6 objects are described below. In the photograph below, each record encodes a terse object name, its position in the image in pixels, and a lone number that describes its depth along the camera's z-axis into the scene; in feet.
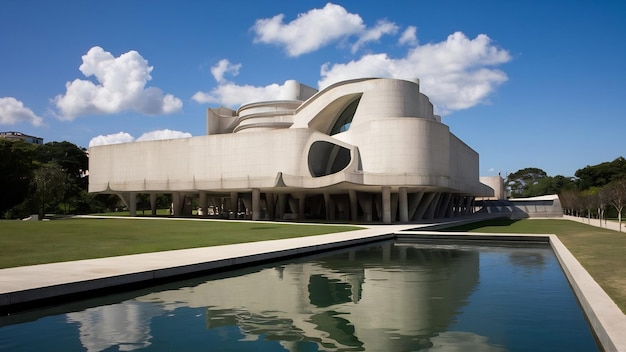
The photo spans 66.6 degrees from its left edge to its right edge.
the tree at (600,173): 273.15
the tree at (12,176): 157.07
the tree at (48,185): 200.23
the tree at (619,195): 109.60
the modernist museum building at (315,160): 138.72
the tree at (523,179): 456.04
